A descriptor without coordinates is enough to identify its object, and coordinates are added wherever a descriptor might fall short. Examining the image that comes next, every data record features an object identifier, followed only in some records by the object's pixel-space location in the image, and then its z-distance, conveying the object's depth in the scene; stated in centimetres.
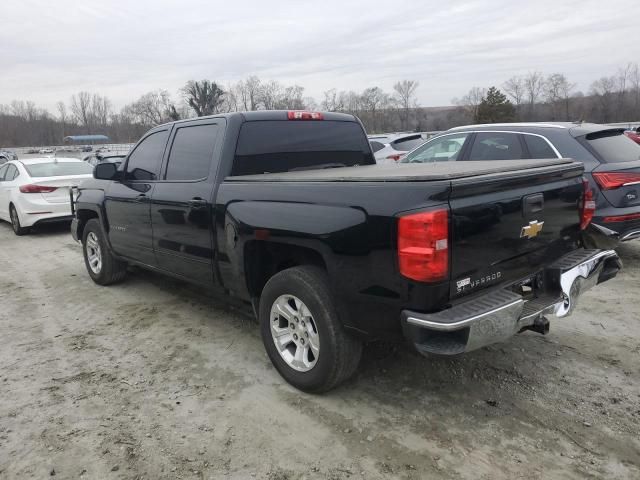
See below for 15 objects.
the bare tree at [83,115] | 10550
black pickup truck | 264
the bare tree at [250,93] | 8738
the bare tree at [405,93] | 9119
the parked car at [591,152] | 556
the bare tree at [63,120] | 9912
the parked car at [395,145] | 1232
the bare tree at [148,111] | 9044
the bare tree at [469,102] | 7731
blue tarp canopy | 7653
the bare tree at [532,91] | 8150
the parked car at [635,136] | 1775
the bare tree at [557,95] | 7406
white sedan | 988
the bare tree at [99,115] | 10556
